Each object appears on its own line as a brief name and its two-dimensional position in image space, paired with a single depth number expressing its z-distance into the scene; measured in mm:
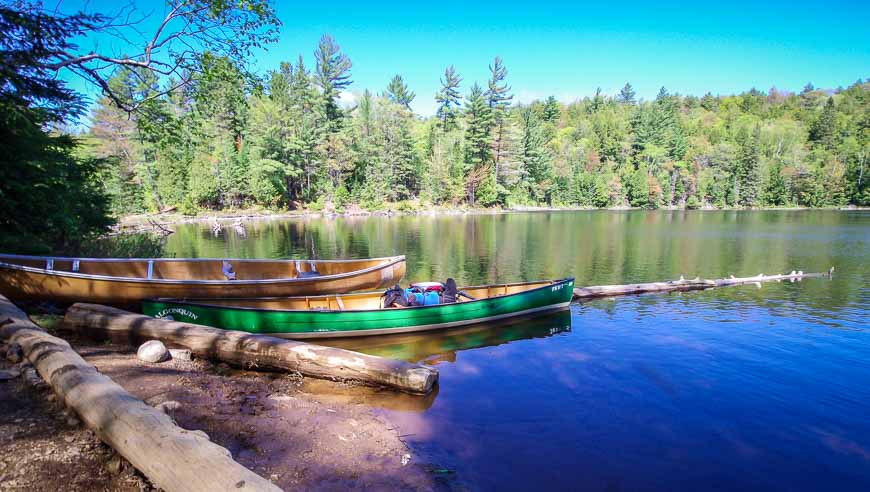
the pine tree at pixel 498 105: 69688
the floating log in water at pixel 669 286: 16672
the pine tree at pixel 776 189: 83688
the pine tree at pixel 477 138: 69312
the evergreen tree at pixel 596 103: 129375
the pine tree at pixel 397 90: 85138
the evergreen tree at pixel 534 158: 78562
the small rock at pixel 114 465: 3758
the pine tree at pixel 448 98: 81938
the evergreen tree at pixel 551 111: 116250
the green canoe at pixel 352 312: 9812
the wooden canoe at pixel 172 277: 9105
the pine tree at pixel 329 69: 63125
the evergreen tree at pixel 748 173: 83625
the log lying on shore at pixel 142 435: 3266
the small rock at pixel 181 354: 7418
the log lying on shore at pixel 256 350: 7457
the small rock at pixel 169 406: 5184
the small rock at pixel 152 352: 6961
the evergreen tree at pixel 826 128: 98744
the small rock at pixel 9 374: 5078
